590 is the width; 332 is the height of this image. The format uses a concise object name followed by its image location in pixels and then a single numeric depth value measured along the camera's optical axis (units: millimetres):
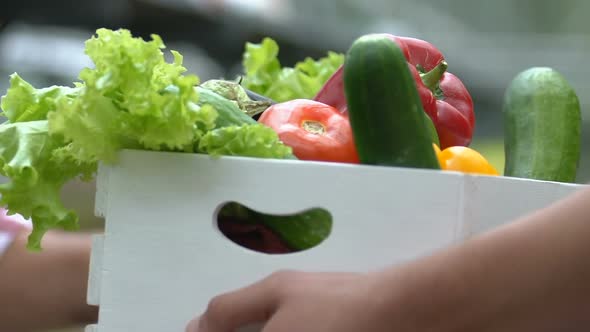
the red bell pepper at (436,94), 963
